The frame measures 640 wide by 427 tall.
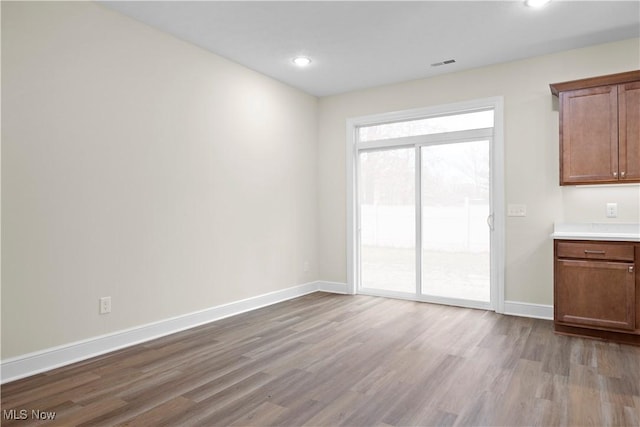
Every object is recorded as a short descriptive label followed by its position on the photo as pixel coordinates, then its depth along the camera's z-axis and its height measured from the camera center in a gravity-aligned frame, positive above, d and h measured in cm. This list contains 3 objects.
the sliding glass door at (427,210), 445 -1
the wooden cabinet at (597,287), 323 -68
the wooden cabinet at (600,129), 341 +71
